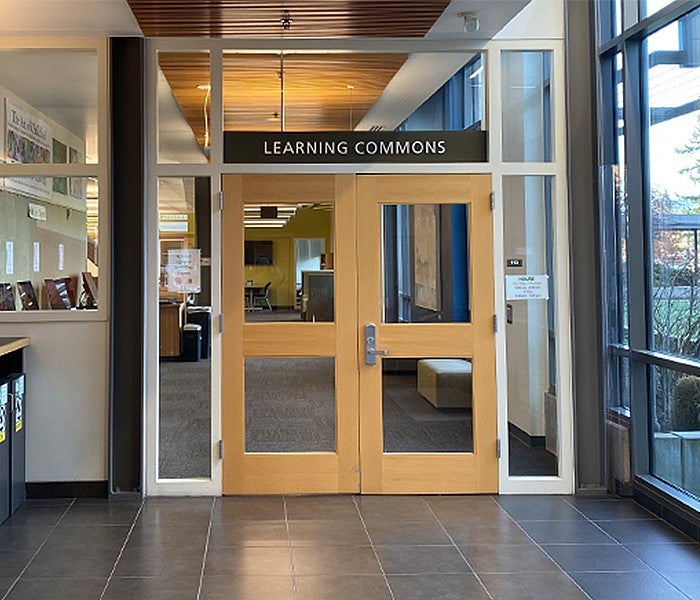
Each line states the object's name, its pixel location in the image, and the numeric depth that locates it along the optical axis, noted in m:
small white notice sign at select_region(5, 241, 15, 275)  5.42
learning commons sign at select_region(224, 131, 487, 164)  5.39
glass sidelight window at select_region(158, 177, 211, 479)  5.37
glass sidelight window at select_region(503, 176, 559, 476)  5.48
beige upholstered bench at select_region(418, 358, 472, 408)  5.43
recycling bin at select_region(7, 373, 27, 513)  5.00
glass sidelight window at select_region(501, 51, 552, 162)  5.50
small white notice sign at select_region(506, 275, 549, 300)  5.48
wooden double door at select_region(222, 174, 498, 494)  5.39
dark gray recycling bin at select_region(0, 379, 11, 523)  4.80
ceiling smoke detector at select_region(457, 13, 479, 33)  4.94
